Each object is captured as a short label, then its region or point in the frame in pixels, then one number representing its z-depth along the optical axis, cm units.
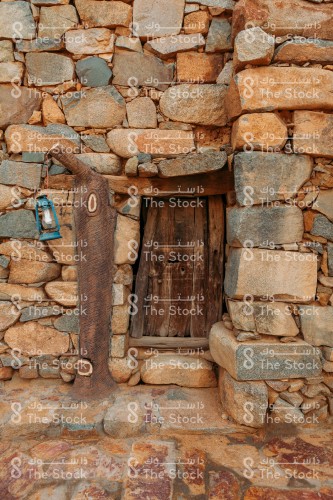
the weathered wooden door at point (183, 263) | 299
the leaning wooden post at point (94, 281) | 264
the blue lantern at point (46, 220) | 253
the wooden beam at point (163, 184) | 267
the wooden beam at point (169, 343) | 291
